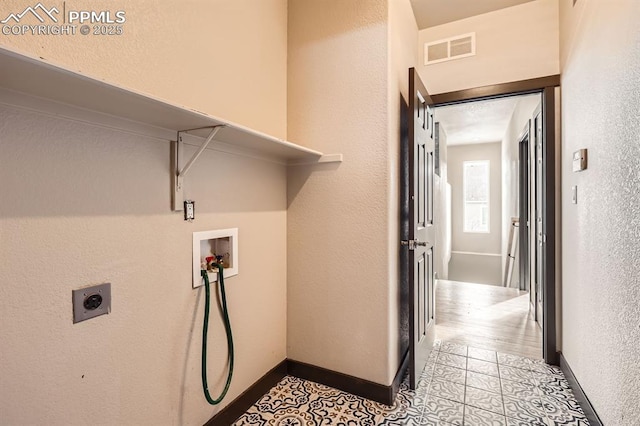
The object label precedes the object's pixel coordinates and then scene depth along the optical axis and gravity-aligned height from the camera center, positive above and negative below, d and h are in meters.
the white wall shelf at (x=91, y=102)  0.76 +0.36
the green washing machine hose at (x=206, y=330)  1.46 -0.60
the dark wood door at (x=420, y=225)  1.96 -0.07
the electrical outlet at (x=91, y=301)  1.05 -0.31
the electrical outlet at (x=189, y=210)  1.42 +0.02
